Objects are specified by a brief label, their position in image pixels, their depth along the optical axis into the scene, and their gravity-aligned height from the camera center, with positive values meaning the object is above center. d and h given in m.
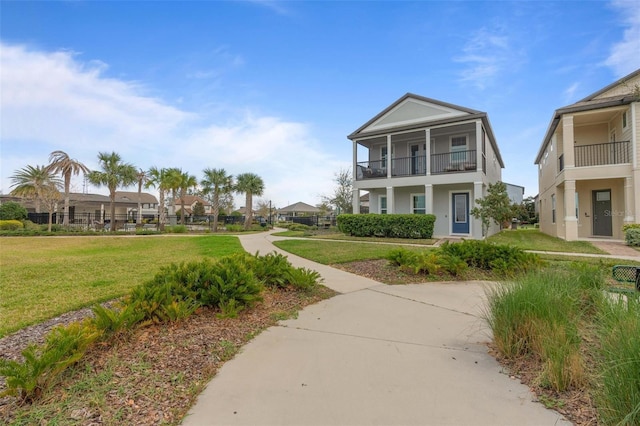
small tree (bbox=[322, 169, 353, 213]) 28.00 +2.49
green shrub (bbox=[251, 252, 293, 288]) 5.15 -0.92
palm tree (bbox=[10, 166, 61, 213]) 24.44 +3.06
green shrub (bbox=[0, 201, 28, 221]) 25.55 +0.61
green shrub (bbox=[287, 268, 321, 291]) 5.07 -1.03
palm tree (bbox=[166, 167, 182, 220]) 27.25 +3.65
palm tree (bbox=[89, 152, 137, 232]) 24.97 +3.85
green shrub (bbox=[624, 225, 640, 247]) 11.60 -0.70
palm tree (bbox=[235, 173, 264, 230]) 28.83 +3.09
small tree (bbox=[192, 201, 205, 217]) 51.12 +1.60
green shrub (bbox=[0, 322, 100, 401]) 1.99 -1.03
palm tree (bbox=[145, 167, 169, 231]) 27.11 +3.43
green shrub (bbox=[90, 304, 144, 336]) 2.82 -0.98
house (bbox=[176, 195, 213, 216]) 59.05 +3.03
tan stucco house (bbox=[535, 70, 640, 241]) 12.58 +2.58
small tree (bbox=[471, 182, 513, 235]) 11.95 +0.54
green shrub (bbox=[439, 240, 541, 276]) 6.51 -0.86
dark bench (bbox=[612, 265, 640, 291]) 3.83 -0.70
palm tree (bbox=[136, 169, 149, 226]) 28.53 +3.86
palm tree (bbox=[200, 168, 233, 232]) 27.80 +3.37
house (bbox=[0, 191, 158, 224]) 32.89 +1.89
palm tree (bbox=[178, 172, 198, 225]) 27.95 +3.37
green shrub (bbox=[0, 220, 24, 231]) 21.62 -0.51
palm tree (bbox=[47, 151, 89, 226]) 25.11 +4.43
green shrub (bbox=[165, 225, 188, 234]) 23.03 -0.90
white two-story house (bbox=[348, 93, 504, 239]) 16.05 +3.37
